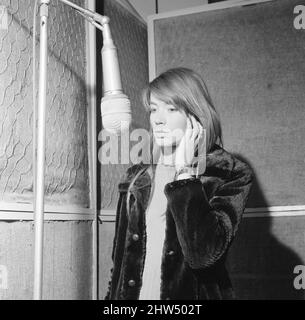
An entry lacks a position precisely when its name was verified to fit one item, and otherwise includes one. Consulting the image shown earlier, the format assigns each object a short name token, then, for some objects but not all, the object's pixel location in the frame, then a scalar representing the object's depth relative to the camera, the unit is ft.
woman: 3.42
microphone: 2.74
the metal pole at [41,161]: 2.49
